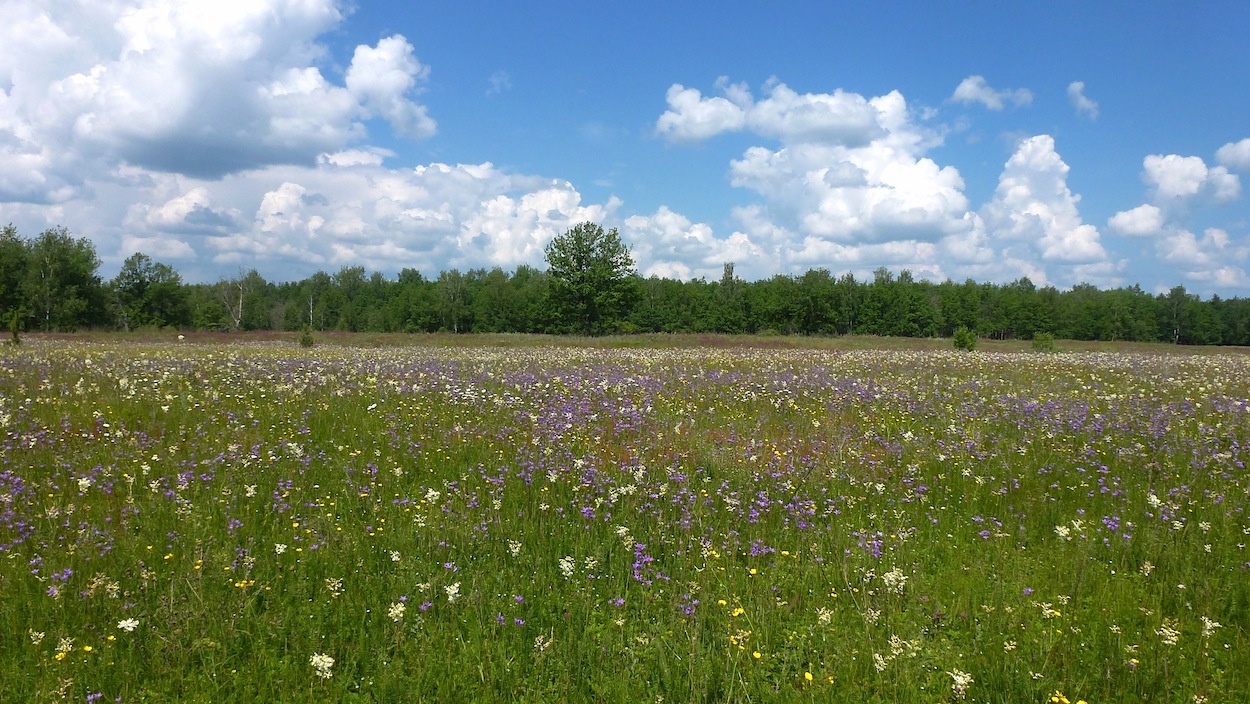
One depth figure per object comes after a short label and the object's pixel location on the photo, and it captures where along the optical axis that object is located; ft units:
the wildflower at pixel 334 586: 13.65
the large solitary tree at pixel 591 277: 217.36
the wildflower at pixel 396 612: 12.00
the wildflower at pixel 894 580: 13.75
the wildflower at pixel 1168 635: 11.75
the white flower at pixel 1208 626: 11.78
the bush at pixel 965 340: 124.67
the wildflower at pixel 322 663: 10.68
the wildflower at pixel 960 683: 10.57
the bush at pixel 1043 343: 130.41
